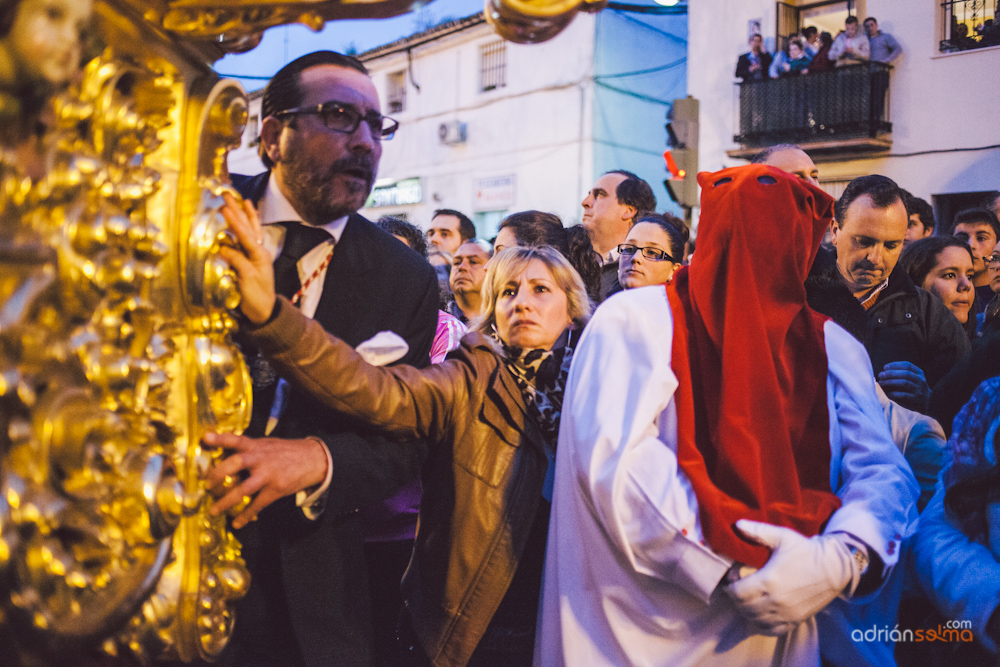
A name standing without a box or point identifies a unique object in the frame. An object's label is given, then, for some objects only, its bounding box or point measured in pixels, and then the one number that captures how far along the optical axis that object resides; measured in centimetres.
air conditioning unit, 1970
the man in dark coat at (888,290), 342
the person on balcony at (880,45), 1293
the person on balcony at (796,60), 1423
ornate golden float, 84
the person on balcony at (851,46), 1306
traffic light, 859
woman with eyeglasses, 404
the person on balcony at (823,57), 1401
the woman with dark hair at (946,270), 438
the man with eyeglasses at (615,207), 525
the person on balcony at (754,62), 1443
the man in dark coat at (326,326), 171
